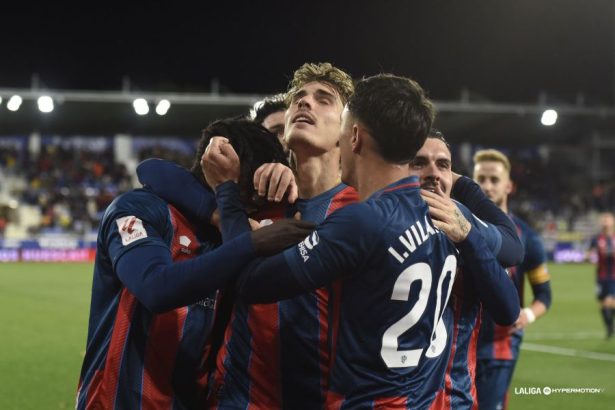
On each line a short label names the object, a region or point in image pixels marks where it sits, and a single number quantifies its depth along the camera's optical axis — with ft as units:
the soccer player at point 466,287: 8.91
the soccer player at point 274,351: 8.86
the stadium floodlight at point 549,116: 50.83
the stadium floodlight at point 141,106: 75.46
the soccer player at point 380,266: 7.65
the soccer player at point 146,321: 8.55
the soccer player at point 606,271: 43.50
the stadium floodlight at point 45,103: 79.46
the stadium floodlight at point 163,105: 84.48
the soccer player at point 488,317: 18.13
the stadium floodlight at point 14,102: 79.36
